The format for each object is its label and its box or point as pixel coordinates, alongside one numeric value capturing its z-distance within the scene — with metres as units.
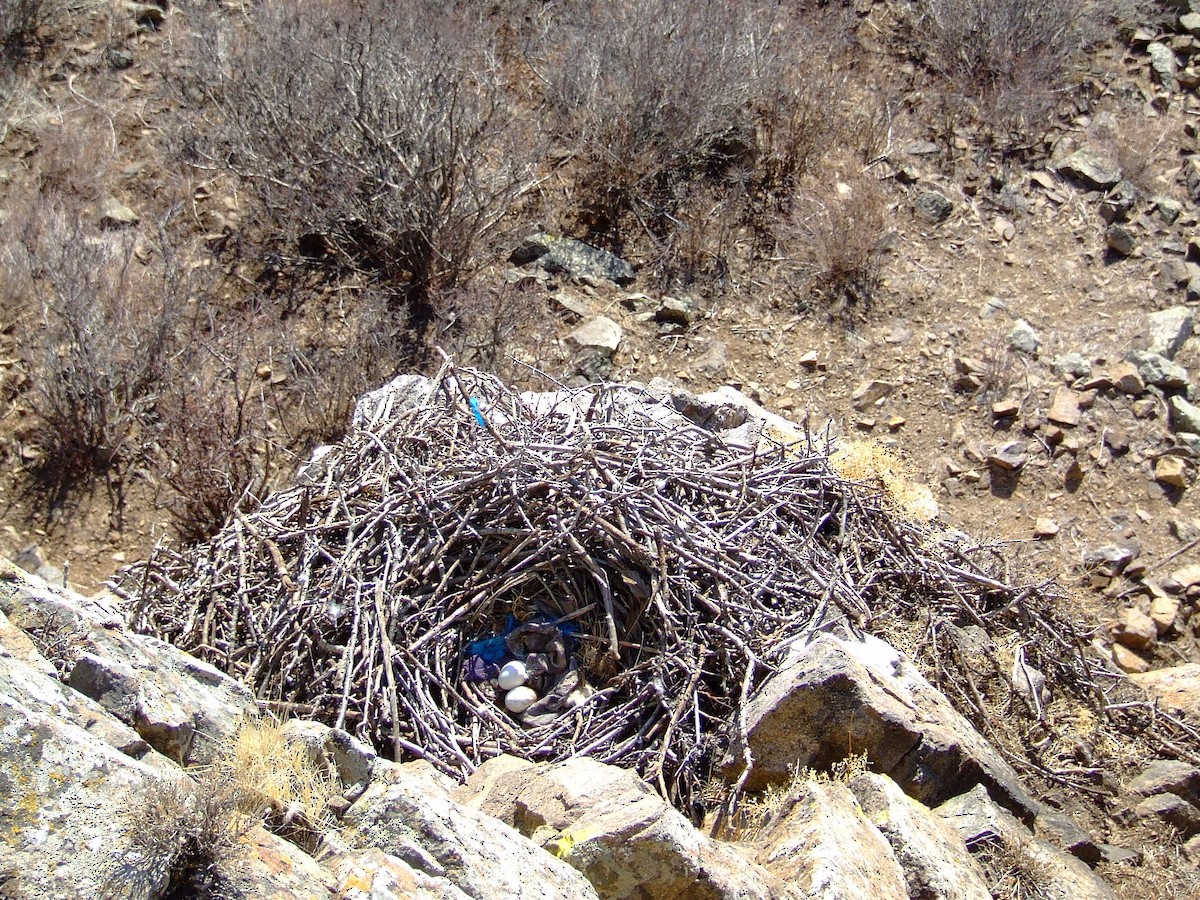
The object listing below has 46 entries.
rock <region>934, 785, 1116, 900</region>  2.59
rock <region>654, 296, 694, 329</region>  5.56
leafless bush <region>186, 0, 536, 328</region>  5.17
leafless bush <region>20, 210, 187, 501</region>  4.58
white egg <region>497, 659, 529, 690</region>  3.15
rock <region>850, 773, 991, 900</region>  2.30
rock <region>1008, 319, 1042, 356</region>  5.47
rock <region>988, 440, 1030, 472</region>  5.00
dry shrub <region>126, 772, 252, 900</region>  1.53
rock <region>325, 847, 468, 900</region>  1.69
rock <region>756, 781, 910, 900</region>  2.11
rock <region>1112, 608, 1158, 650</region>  4.29
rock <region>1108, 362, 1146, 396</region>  5.20
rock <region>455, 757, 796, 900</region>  2.08
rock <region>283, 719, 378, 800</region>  2.18
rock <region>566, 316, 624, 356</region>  5.27
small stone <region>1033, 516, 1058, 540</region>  4.75
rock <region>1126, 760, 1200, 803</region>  3.32
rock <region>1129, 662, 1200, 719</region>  3.67
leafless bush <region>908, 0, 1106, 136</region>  6.65
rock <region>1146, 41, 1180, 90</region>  6.93
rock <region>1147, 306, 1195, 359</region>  5.38
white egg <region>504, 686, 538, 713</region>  3.10
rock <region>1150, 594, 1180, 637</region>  4.35
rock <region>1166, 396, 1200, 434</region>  5.04
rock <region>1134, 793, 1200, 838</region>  3.22
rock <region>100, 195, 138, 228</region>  5.47
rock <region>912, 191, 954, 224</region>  6.20
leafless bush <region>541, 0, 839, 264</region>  6.00
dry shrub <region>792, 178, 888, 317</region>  5.74
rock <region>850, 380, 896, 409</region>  5.34
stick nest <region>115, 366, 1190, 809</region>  3.03
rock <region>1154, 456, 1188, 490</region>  4.88
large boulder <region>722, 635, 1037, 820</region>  2.74
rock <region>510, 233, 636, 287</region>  5.71
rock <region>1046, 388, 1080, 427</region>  5.12
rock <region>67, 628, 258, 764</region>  2.02
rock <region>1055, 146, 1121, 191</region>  6.26
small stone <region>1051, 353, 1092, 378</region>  5.33
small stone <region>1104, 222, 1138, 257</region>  5.94
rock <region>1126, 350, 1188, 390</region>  5.21
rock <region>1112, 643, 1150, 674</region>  4.20
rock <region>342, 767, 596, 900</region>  1.84
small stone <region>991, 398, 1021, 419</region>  5.20
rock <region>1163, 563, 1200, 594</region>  4.48
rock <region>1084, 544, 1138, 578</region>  4.57
